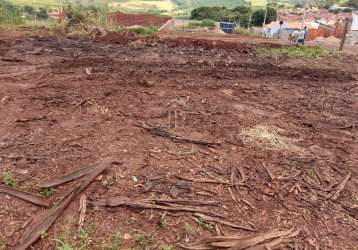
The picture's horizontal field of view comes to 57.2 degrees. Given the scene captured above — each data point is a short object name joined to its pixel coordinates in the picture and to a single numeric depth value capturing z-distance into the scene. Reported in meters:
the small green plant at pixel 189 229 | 2.84
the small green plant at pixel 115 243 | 2.65
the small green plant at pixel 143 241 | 2.69
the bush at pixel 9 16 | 13.24
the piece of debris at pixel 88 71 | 6.72
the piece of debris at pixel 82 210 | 2.85
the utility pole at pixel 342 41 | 10.75
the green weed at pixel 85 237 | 2.65
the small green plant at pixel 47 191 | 3.18
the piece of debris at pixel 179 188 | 3.28
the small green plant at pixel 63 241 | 2.57
